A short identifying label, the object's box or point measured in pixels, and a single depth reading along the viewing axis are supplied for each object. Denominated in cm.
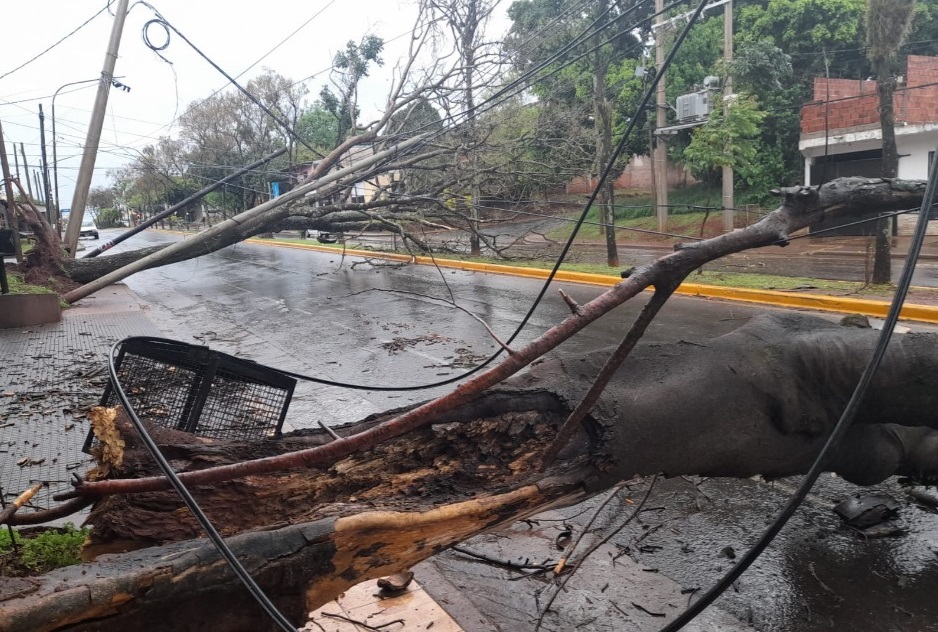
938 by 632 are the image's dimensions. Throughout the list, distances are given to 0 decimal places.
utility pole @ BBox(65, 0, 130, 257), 1162
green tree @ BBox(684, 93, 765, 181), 1587
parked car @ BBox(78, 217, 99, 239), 4175
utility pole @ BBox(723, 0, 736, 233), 1823
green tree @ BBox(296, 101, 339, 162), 4303
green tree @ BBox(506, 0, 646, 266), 1150
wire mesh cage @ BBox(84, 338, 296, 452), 295
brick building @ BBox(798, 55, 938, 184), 1784
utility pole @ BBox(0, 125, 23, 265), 1175
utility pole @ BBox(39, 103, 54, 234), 2192
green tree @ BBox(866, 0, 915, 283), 1016
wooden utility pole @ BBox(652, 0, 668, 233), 1848
